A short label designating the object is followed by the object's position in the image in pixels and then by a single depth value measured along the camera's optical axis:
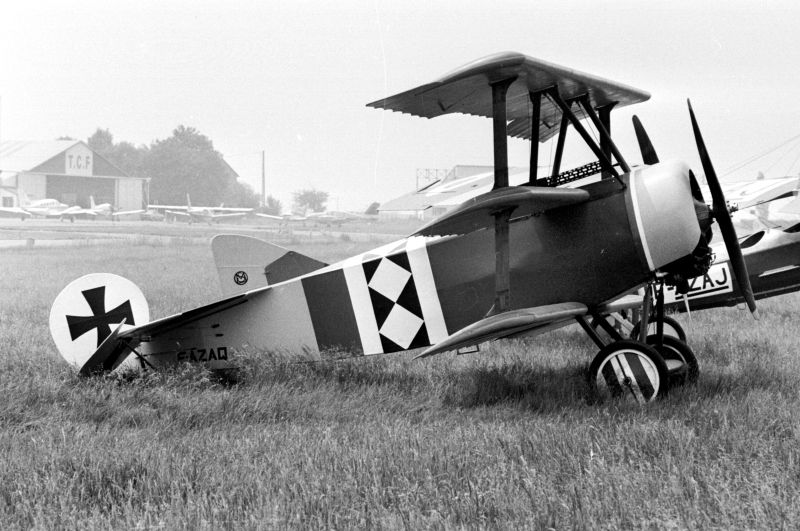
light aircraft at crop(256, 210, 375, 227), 43.84
